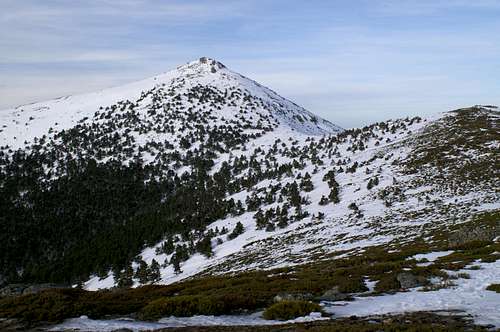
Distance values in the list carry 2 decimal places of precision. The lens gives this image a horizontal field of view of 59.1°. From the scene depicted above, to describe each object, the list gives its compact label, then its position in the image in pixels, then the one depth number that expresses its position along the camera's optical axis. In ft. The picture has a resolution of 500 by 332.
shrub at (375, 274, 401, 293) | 70.38
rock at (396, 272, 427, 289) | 71.14
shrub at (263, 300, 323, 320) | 55.77
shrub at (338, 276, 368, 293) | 71.72
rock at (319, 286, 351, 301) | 66.23
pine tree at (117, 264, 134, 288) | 309.01
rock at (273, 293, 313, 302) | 65.16
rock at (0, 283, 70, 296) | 96.94
